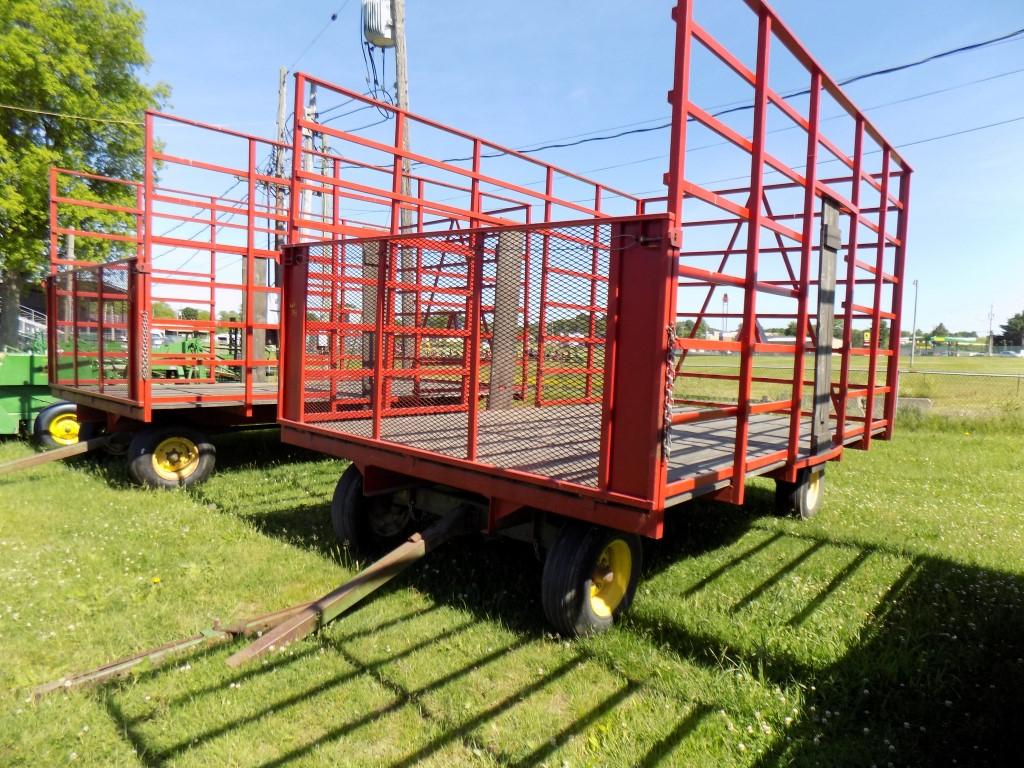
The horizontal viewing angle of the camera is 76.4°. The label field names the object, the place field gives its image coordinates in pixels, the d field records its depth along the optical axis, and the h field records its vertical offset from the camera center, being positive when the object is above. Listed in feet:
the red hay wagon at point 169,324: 19.77 +0.20
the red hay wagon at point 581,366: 9.95 -0.50
